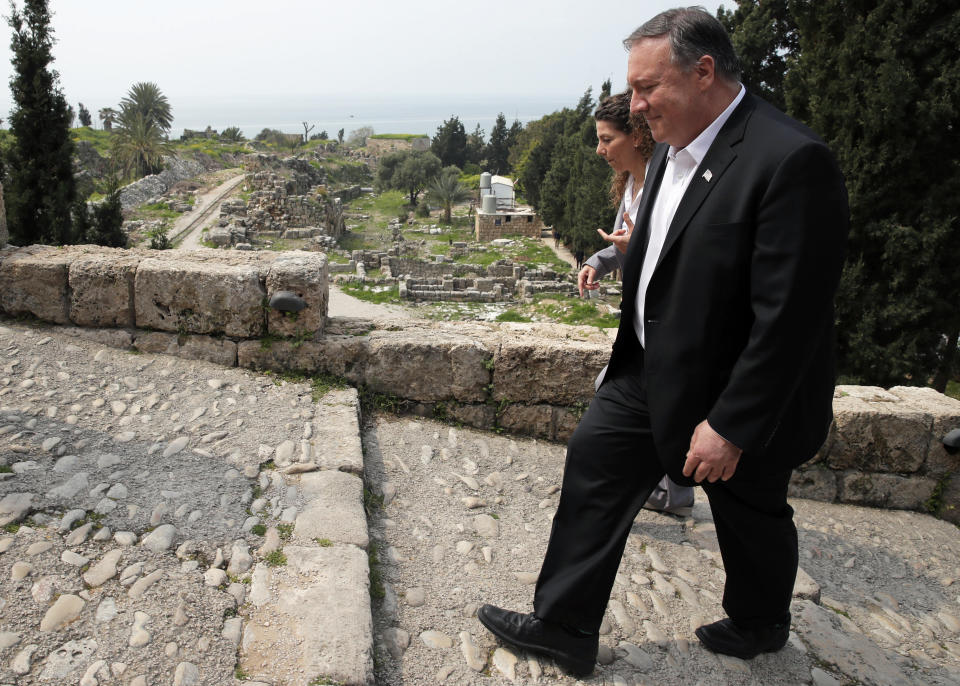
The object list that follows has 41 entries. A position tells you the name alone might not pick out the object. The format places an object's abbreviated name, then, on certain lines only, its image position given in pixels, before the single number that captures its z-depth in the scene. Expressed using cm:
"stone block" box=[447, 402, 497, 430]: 441
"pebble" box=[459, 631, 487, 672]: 240
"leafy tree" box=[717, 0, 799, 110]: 1733
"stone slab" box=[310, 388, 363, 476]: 341
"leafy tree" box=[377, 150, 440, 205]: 4788
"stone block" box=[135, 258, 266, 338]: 430
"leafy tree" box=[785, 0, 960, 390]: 1047
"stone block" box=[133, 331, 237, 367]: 436
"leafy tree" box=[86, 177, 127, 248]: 1654
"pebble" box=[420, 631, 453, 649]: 249
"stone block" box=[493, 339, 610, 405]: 425
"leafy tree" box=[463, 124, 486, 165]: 6575
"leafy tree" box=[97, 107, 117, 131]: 5409
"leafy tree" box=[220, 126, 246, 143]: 6501
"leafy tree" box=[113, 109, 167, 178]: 3716
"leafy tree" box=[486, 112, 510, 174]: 6500
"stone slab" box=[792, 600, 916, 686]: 263
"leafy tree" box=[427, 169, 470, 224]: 4112
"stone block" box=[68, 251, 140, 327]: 438
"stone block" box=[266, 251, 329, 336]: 431
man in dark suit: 186
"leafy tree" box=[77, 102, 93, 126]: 5647
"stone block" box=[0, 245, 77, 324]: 438
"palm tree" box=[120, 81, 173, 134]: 4832
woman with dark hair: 311
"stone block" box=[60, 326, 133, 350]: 437
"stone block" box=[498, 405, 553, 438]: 438
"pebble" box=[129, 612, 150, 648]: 216
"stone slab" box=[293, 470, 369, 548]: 283
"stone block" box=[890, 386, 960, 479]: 421
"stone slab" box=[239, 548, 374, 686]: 212
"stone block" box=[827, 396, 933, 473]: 421
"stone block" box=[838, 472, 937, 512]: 429
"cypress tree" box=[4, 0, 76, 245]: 1498
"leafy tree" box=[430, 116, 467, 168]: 6316
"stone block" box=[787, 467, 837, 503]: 432
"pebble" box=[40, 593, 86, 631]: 217
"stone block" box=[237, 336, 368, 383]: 437
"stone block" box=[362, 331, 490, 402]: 436
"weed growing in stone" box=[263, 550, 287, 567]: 263
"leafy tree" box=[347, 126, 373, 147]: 7975
